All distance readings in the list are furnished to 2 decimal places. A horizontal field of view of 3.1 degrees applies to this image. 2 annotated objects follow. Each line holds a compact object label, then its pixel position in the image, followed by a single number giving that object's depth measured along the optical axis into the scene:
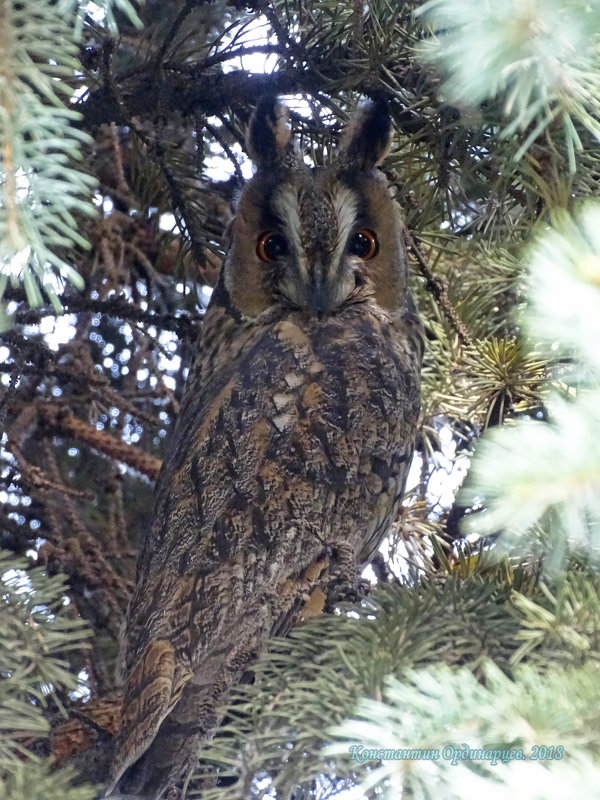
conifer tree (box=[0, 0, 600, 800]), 4.36
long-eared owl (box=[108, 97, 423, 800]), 5.44
